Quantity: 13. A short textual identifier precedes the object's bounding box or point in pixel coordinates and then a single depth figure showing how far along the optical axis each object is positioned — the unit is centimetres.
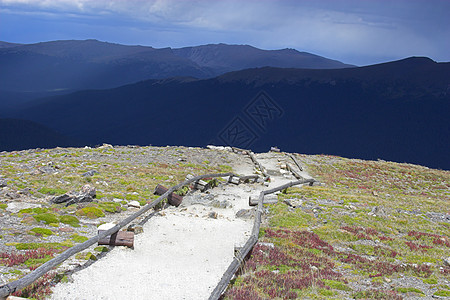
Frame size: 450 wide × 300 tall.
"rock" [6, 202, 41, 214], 1705
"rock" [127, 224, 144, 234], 1591
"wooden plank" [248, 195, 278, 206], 2393
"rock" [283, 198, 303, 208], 2416
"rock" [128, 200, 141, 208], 2042
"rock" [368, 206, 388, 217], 2315
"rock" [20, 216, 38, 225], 1542
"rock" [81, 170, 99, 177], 2648
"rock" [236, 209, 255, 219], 2088
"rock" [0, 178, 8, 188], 2140
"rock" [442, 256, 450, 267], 1434
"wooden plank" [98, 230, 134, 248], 1388
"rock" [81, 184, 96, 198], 2025
